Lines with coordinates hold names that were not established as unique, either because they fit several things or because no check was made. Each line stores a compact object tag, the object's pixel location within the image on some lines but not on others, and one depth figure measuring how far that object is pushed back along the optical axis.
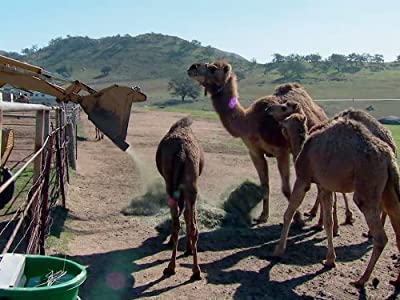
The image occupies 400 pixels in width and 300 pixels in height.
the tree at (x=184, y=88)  75.69
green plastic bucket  2.92
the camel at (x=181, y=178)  7.39
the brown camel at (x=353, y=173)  7.09
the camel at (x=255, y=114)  10.55
